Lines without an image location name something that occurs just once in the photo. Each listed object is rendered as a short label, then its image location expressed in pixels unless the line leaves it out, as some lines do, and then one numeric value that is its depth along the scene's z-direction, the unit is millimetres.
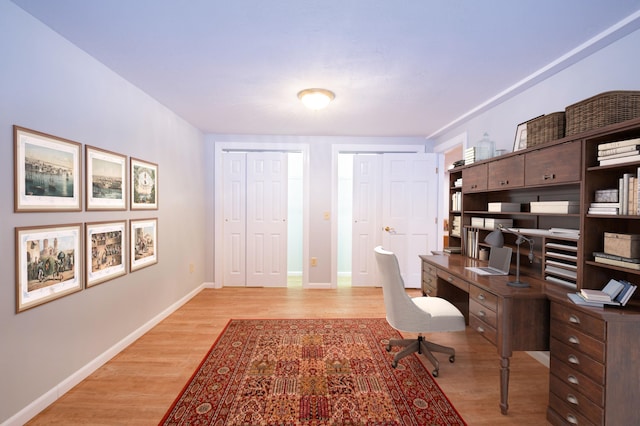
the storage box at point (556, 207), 2008
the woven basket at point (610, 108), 1704
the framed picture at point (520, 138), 2547
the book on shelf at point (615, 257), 1586
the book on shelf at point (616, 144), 1552
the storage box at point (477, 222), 2988
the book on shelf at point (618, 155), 1558
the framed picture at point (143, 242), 2877
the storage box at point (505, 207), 2611
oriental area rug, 1871
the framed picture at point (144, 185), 2908
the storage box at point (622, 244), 1590
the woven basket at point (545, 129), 2111
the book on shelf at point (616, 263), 1570
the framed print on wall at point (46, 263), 1771
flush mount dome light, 2893
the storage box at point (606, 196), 1699
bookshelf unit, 1471
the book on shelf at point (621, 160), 1550
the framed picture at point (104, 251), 2314
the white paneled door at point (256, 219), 4828
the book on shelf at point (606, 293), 1592
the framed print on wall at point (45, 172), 1769
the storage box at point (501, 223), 2758
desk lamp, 2028
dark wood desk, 1866
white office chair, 2279
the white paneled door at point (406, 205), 4734
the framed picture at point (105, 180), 2328
